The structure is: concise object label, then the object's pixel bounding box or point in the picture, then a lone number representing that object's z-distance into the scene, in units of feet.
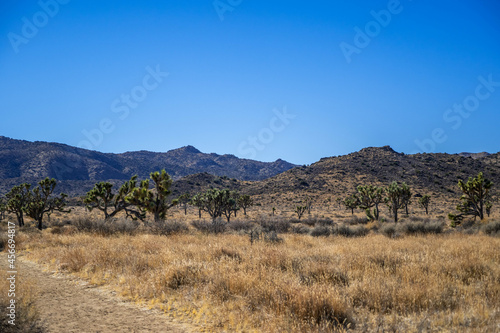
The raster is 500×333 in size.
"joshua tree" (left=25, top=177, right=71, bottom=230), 83.82
